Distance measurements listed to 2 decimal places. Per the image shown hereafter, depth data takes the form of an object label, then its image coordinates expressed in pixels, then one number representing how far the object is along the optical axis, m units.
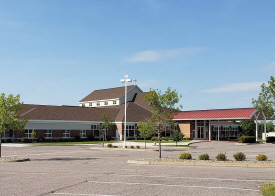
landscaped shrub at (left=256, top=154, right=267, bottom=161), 21.36
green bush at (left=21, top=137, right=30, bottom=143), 51.63
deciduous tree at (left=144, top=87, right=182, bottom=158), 24.50
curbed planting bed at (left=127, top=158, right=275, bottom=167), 19.36
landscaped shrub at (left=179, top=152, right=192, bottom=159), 22.52
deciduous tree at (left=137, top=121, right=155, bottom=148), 25.58
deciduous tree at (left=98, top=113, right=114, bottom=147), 44.88
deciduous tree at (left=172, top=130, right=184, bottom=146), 43.00
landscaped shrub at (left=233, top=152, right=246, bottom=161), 21.69
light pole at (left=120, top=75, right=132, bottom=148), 38.42
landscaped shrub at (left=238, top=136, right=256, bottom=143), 50.25
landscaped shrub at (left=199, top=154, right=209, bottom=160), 21.83
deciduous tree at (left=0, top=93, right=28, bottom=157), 24.36
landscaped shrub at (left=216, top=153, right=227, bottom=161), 21.47
